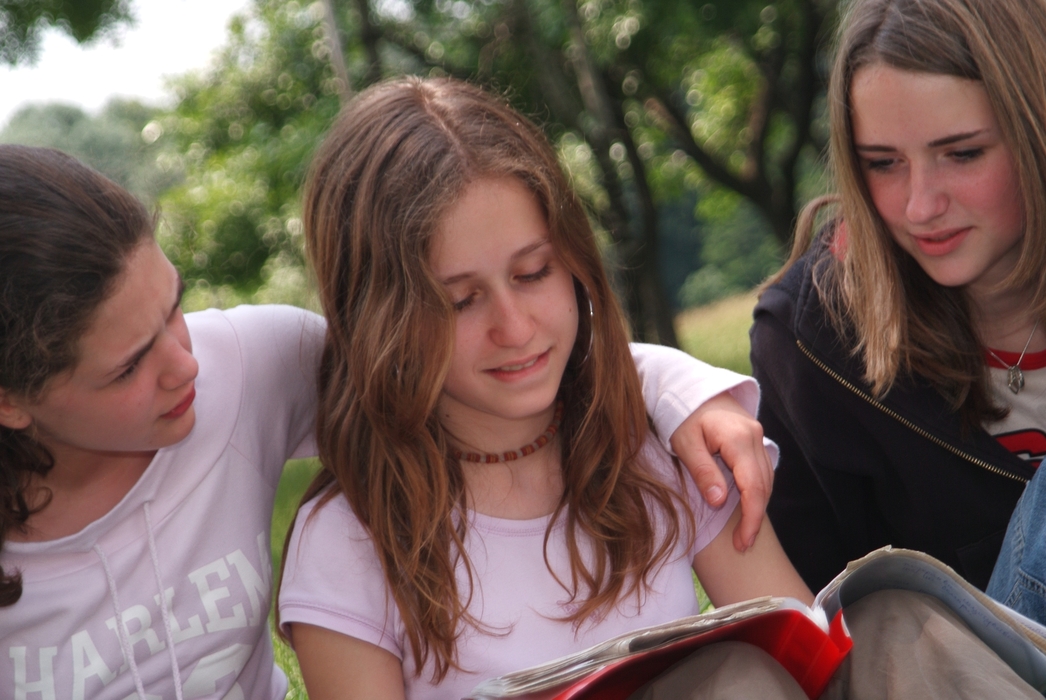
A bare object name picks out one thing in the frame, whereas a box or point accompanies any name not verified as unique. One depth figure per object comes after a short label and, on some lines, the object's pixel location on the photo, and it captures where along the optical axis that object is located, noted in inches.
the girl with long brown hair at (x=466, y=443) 70.3
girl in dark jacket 80.2
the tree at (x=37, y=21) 301.9
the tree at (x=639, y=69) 340.2
